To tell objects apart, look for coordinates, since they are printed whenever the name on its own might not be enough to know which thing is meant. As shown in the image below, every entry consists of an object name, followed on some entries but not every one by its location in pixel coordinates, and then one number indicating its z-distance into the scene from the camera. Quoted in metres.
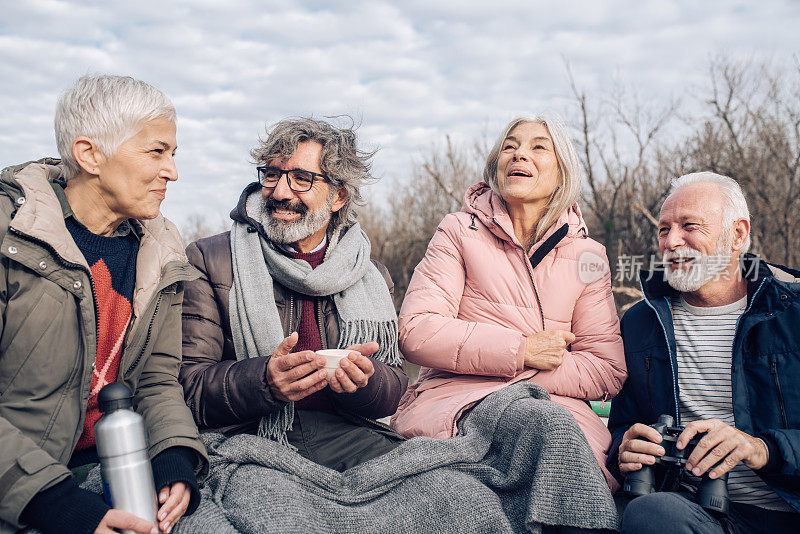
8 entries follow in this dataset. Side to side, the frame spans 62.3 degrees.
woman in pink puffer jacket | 2.98
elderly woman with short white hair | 1.92
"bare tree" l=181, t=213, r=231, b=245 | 23.84
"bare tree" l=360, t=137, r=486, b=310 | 22.28
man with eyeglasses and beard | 2.56
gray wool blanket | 2.19
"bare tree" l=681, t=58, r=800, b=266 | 18.94
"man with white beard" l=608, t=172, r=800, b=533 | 2.29
